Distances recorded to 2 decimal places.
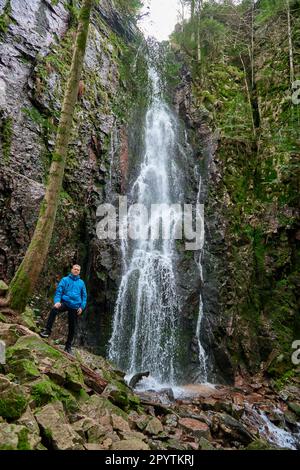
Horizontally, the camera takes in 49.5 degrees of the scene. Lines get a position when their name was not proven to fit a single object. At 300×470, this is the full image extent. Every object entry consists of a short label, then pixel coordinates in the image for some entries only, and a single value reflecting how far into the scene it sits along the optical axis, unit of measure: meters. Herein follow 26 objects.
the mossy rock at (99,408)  4.01
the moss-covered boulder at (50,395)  3.36
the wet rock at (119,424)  3.87
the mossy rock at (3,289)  5.93
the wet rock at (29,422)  2.75
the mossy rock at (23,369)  3.61
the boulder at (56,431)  2.72
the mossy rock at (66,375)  4.13
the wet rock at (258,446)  5.00
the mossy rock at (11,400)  2.81
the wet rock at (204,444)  4.65
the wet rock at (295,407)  8.33
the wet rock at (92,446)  2.95
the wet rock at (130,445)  3.30
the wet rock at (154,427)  4.40
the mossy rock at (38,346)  4.58
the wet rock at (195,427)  5.36
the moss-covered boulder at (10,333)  4.48
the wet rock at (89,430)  3.22
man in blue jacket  6.17
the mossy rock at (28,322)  5.57
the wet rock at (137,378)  8.63
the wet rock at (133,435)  3.68
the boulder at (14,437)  2.38
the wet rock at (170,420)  5.39
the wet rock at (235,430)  5.77
